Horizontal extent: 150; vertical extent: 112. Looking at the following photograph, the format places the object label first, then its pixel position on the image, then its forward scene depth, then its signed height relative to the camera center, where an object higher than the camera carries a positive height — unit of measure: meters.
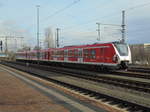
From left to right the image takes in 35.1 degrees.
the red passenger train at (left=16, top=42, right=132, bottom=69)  23.09 +0.03
